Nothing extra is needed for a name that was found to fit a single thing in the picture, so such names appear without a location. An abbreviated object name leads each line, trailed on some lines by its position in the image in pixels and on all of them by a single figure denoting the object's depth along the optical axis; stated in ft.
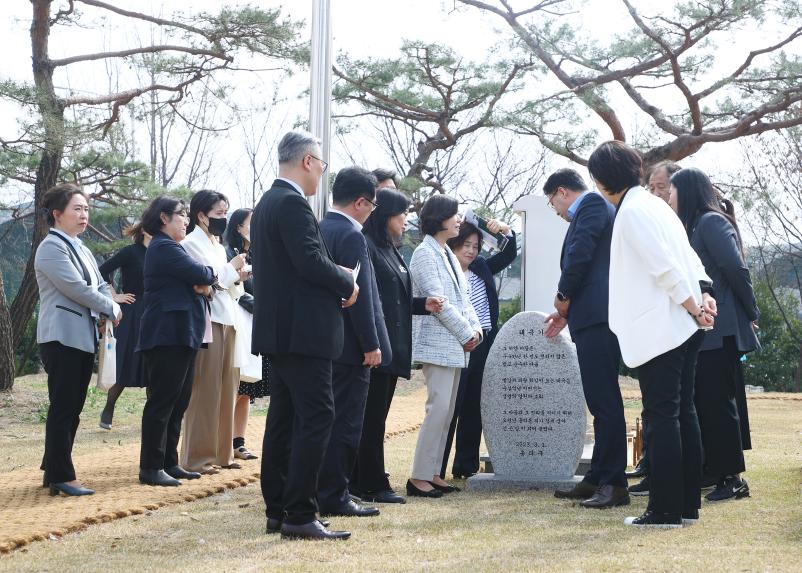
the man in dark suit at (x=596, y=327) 19.01
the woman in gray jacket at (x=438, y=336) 20.56
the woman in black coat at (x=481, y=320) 23.84
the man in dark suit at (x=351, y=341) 17.17
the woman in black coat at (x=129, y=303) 30.78
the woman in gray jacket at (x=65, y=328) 19.88
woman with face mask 23.56
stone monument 21.66
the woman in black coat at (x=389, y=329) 19.39
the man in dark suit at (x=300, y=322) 14.92
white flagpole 23.80
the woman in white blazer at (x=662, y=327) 15.58
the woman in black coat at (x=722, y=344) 19.11
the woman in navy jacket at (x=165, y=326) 21.42
